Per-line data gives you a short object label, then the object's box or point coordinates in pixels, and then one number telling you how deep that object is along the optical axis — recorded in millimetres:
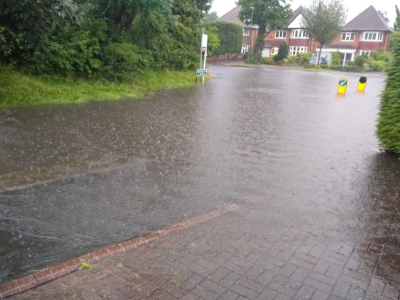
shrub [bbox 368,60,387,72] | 43312
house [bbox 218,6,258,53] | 59778
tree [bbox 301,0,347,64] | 44750
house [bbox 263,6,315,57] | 58969
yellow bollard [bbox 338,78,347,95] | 19672
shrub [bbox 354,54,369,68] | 43331
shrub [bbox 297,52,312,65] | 47062
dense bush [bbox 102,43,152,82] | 15023
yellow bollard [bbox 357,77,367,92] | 21828
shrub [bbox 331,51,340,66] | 47091
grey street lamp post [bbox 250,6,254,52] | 58606
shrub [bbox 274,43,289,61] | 50781
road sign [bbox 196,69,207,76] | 20422
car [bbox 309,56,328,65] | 49112
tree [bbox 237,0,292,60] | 46625
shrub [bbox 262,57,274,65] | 50188
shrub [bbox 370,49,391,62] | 45812
